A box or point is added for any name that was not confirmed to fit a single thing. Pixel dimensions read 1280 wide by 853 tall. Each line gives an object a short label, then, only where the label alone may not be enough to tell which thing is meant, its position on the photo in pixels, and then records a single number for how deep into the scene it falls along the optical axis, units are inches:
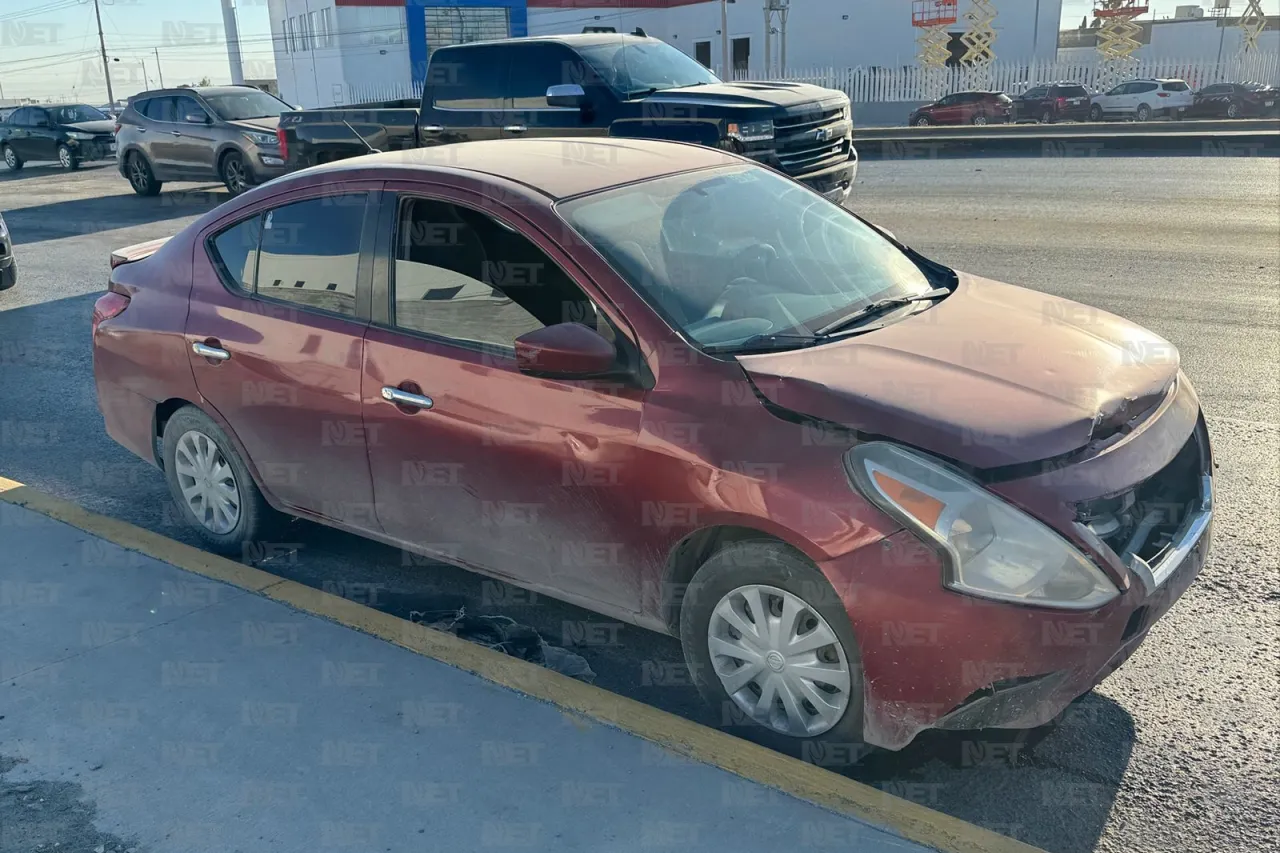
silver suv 677.3
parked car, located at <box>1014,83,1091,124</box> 1453.0
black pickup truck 414.6
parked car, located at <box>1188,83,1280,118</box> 1432.1
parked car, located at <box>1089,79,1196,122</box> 1427.2
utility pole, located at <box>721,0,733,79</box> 1583.4
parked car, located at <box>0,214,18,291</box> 406.6
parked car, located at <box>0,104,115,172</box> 1034.7
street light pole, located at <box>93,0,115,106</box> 3065.9
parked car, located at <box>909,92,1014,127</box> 1422.2
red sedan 114.7
